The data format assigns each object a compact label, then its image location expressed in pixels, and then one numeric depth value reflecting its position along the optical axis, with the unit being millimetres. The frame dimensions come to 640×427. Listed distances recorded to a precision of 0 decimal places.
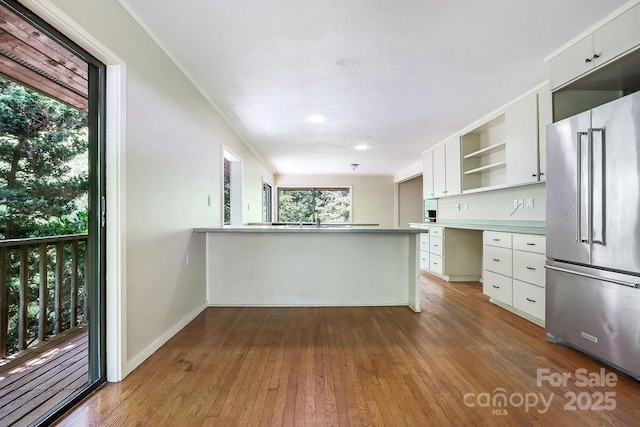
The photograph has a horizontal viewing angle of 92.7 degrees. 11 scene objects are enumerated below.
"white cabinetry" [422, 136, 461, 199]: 4852
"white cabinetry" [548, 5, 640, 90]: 1968
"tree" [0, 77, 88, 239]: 1593
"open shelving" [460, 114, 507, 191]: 4261
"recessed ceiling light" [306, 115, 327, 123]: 4074
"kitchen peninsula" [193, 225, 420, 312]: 3576
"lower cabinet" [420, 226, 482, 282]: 4953
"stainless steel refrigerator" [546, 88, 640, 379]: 1899
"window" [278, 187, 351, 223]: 9484
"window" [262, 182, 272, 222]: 7887
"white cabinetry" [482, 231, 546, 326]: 2900
